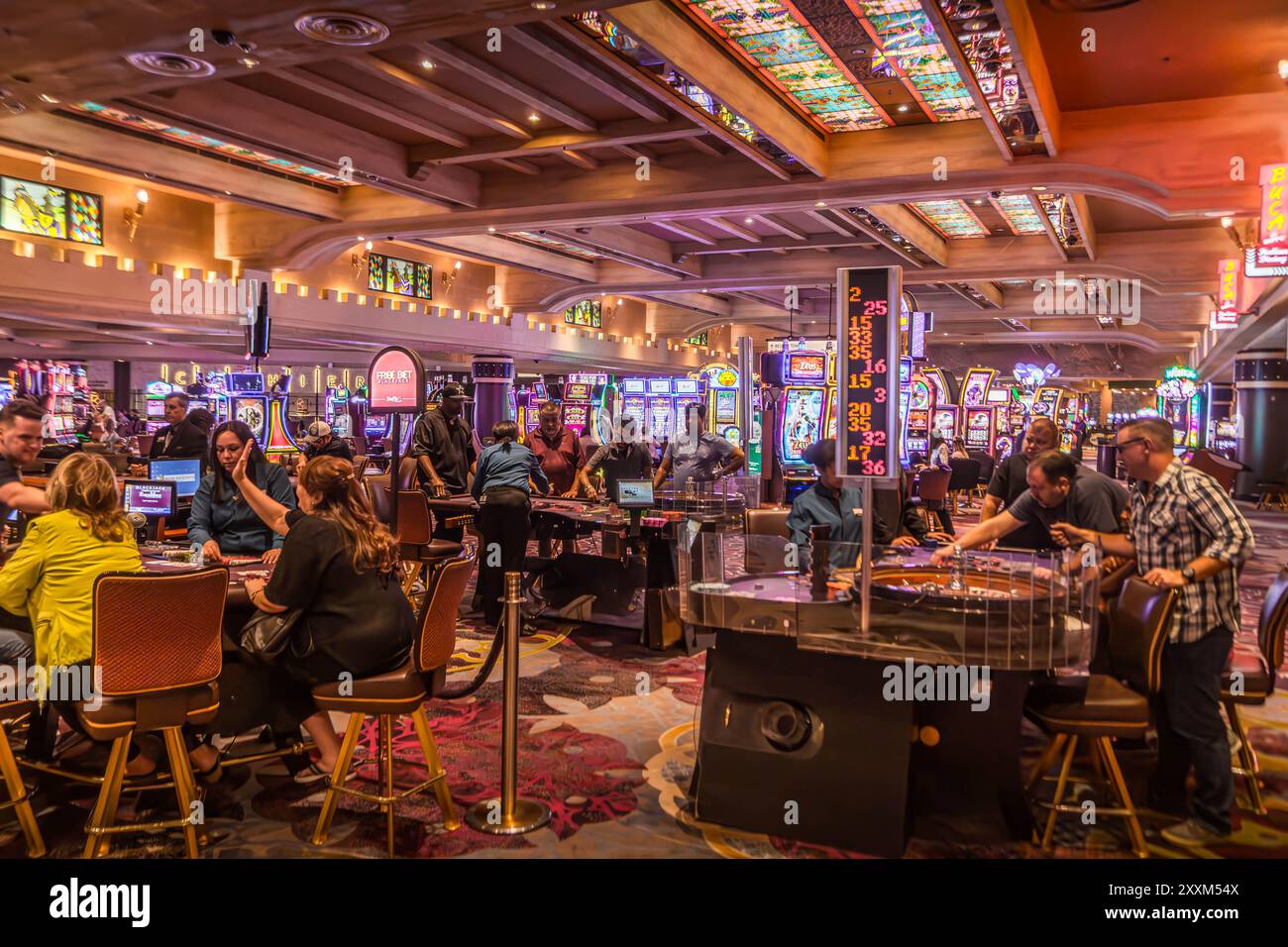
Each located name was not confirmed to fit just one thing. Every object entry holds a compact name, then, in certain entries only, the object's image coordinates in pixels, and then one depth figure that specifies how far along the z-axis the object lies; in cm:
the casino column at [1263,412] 1516
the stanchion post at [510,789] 338
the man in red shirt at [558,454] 875
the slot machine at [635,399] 1430
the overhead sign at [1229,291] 1054
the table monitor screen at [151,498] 541
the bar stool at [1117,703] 321
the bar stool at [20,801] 306
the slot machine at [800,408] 1028
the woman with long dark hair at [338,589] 327
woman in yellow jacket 313
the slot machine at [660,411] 1428
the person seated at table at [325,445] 801
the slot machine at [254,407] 1234
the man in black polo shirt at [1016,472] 549
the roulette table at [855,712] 307
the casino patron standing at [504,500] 631
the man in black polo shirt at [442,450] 760
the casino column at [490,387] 1719
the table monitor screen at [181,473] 584
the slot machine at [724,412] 1312
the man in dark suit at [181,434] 775
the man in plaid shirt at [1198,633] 330
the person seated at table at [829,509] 476
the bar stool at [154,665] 290
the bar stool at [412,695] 325
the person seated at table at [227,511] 450
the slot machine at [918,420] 1242
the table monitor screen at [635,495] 617
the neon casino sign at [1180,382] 2119
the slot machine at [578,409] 1467
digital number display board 291
